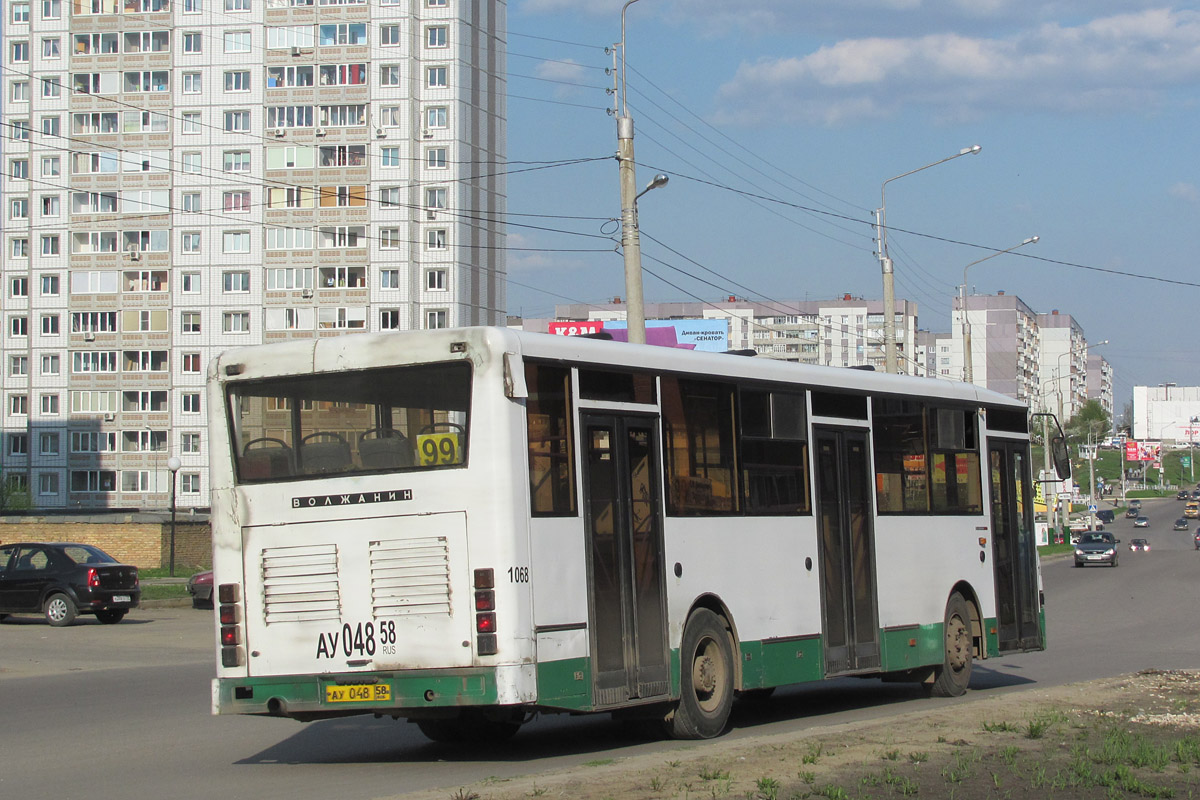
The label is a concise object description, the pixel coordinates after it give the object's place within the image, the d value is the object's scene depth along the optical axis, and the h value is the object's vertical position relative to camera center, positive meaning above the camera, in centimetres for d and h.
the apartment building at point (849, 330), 19062 +2438
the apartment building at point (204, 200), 8450 +1934
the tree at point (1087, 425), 18122 +1020
